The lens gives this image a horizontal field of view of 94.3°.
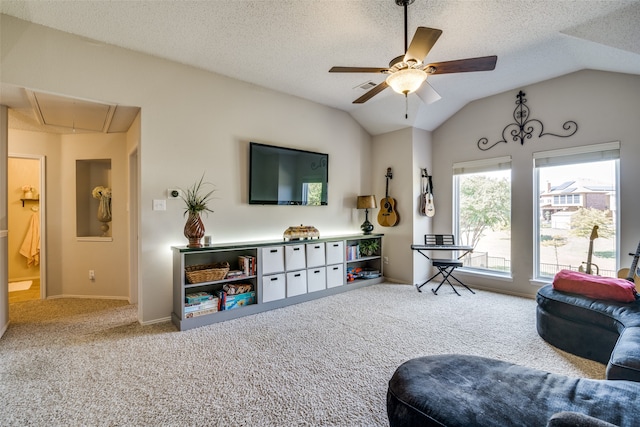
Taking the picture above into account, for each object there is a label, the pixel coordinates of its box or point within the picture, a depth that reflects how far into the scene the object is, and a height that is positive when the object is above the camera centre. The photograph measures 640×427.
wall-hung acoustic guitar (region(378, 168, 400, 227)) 4.89 +0.02
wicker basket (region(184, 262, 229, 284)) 3.09 -0.62
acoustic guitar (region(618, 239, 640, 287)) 2.87 -0.59
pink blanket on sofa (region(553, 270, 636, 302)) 2.41 -0.64
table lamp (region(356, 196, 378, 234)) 4.84 +0.13
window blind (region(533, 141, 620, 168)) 3.37 +0.70
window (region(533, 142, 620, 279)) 3.42 +0.05
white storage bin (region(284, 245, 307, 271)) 3.74 -0.56
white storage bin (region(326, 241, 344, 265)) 4.20 -0.56
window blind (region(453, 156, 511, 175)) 4.23 +0.70
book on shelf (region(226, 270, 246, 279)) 3.35 -0.69
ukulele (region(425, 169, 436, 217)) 4.79 +0.17
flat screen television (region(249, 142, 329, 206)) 3.89 +0.53
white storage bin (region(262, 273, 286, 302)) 3.54 -0.90
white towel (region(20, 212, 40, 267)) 5.02 -0.52
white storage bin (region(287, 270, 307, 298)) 3.75 -0.89
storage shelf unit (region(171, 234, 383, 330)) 3.09 -0.74
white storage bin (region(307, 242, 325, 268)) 3.96 -0.56
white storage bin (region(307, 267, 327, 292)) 3.96 -0.89
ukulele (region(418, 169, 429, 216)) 4.78 +0.30
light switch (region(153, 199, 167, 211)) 3.20 +0.10
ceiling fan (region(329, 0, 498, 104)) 2.02 +1.06
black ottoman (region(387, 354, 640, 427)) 1.12 -0.77
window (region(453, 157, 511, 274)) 4.29 +0.02
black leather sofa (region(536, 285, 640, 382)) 2.14 -0.88
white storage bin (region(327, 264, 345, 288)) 4.19 -0.89
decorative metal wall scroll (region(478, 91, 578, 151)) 3.94 +1.18
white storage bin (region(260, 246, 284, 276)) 3.54 -0.56
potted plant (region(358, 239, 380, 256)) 4.86 -0.56
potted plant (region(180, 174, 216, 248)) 3.17 +0.08
